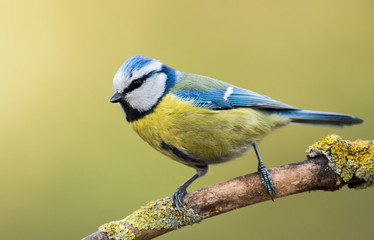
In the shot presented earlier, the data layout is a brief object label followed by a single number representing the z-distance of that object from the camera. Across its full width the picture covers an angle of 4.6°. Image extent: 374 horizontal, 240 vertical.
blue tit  2.11
